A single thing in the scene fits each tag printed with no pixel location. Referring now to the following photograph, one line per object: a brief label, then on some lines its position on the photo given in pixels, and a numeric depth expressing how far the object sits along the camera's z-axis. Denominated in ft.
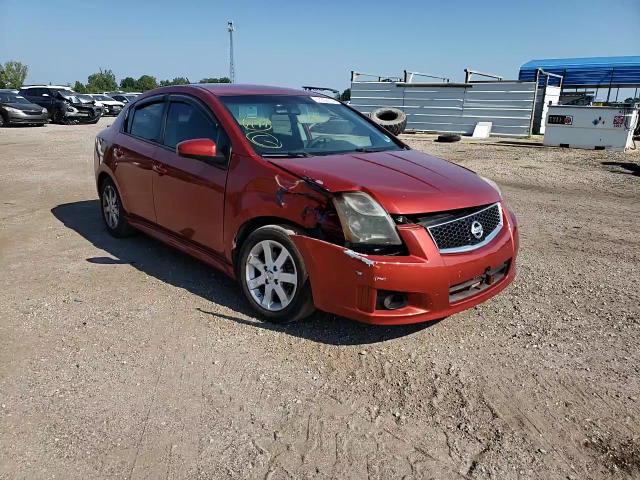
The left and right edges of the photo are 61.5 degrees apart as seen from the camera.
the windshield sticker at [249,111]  13.93
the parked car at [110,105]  109.50
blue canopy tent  102.58
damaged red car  10.60
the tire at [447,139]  55.26
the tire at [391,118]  54.80
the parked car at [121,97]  121.08
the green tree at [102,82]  299.95
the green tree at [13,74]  270.67
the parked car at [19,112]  73.05
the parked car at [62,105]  82.94
